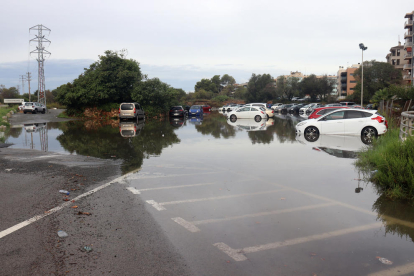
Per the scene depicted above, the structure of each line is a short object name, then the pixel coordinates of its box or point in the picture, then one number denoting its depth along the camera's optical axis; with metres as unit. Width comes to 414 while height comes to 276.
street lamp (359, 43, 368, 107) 43.87
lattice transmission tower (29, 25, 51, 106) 56.99
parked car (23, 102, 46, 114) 50.75
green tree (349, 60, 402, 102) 81.21
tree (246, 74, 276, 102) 103.38
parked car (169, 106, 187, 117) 43.56
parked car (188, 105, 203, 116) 47.72
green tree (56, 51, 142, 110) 41.31
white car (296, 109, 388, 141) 17.89
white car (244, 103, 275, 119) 42.86
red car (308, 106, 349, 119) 25.28
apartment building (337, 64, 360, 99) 117.24
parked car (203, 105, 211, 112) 65.79
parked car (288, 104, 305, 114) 60.51
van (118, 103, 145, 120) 35.09
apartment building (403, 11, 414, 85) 82.19
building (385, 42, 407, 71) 102.81
